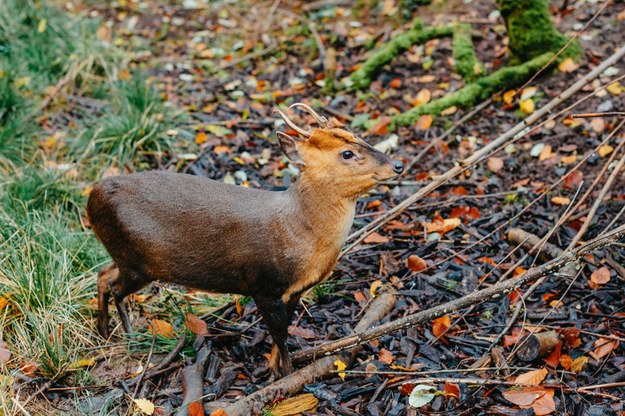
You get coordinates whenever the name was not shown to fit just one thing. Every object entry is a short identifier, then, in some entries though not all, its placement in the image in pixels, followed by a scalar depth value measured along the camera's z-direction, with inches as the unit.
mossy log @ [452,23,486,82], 275.4
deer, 150.8
